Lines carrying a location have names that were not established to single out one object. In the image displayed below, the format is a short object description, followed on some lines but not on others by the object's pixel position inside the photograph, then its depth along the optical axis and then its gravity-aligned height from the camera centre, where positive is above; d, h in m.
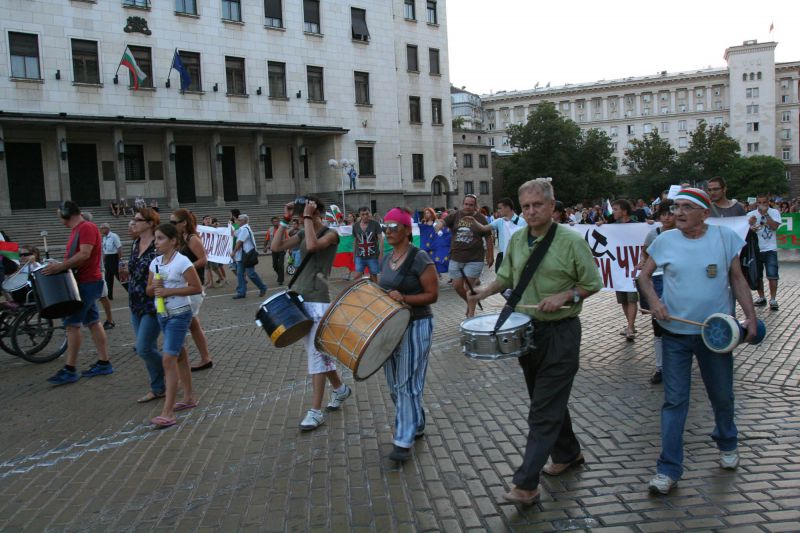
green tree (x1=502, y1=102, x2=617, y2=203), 71.56 +5.36
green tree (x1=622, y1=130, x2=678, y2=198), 71.01 +3.64
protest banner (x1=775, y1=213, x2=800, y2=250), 19.86 -1.21
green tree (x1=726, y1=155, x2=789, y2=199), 82.25 +2.22
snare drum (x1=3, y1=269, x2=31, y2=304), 8.74 -0.75
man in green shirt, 3.86 -0.72
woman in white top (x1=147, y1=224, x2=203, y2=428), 5.77 -0.67
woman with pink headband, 4.66 -0.87
